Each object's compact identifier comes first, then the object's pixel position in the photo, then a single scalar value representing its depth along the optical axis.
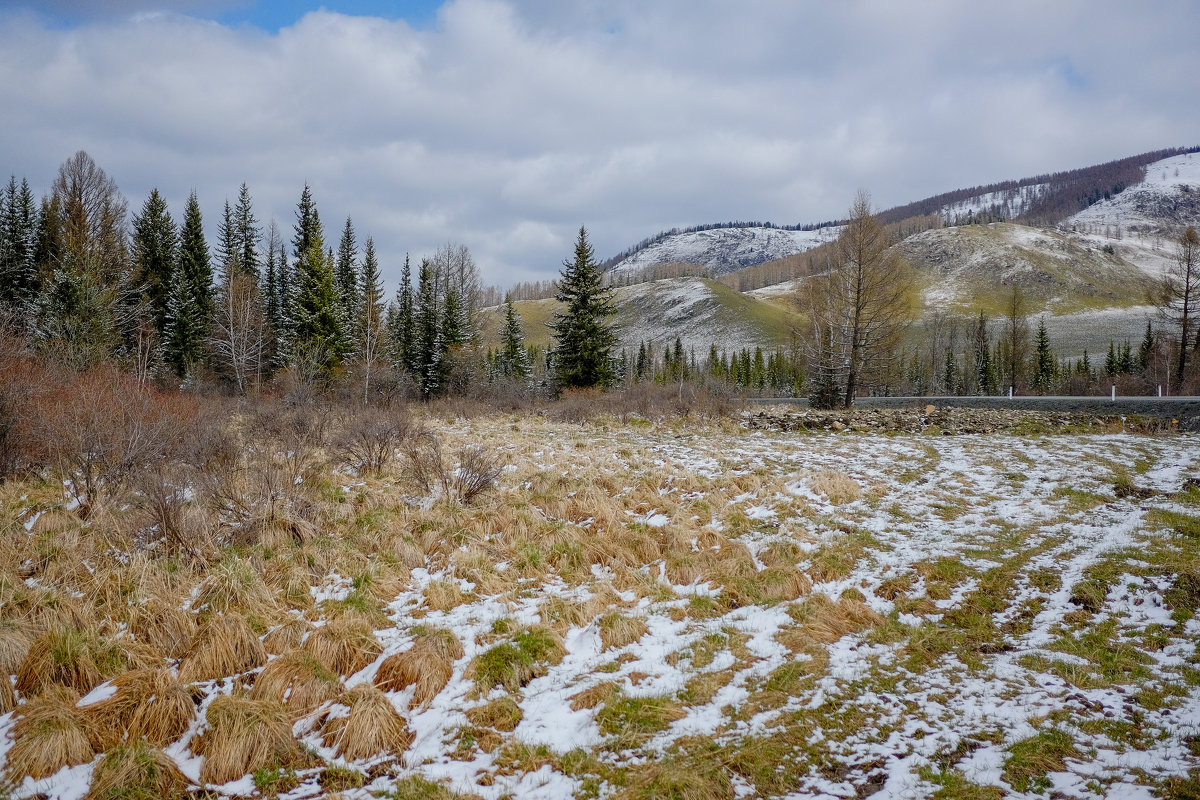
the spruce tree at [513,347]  41.41
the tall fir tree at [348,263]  42.12
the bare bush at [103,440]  8.27
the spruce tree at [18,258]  32.19
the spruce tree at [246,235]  40.50
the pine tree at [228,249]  38.35
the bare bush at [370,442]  10.98
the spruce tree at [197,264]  35.09
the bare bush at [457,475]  9.35
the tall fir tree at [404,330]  38.09
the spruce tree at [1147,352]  45.83
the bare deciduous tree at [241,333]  29.92
